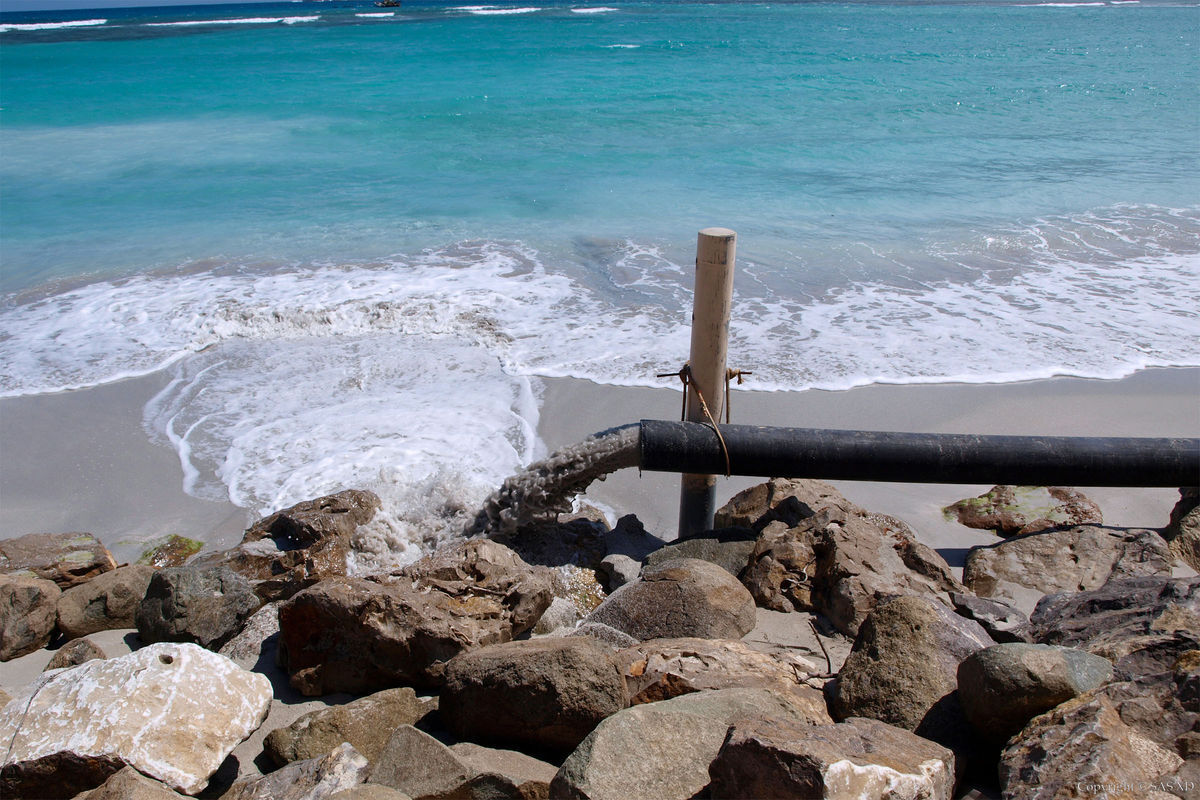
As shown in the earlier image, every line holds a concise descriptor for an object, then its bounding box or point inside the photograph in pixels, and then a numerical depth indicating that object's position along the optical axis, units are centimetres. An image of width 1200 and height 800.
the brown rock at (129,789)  235
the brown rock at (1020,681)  242
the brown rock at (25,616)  366
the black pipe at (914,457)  420
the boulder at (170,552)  472
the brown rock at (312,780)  250
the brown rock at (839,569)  363
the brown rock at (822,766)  201
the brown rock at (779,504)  431
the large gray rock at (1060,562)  401
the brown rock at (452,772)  238
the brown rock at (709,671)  286
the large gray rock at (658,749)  224
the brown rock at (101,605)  384
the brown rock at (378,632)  324
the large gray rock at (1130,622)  263
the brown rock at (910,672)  269
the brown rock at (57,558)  426
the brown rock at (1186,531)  421
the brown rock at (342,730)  283
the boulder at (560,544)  433
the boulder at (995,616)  329
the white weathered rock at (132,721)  258
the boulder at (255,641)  363
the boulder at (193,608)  365
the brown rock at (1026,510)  461
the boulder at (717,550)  402
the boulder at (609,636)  329
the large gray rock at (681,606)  343
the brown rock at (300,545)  426
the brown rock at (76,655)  337
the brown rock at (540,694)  268
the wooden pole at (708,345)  405
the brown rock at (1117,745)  213
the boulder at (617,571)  403
